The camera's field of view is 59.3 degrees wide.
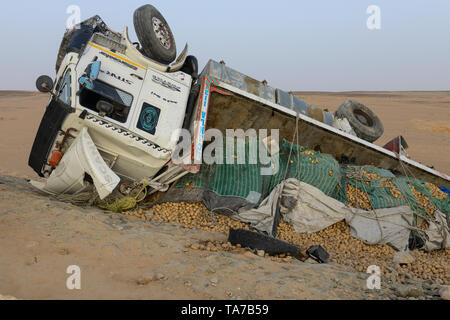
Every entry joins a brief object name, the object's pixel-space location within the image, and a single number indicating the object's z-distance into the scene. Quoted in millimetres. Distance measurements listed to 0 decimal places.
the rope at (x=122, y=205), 5669
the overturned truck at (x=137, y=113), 5453
